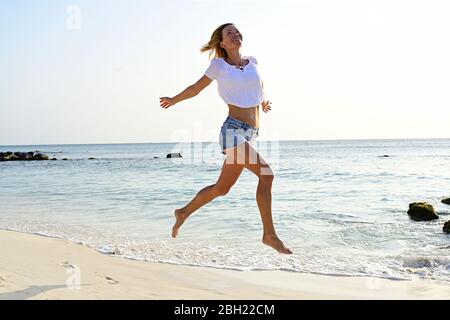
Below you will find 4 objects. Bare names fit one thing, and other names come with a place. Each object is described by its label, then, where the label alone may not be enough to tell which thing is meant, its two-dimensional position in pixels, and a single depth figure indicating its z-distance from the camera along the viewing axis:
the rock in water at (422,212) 11.26
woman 4.66
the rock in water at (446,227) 9.64
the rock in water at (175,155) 58.33
